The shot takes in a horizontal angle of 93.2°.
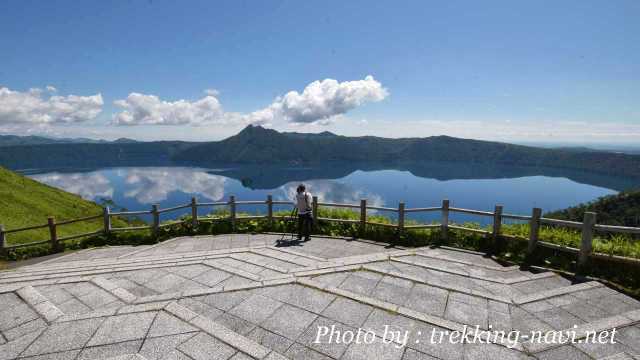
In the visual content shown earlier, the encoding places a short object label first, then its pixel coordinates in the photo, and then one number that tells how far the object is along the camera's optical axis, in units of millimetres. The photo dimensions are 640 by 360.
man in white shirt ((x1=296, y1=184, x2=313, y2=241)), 11602
